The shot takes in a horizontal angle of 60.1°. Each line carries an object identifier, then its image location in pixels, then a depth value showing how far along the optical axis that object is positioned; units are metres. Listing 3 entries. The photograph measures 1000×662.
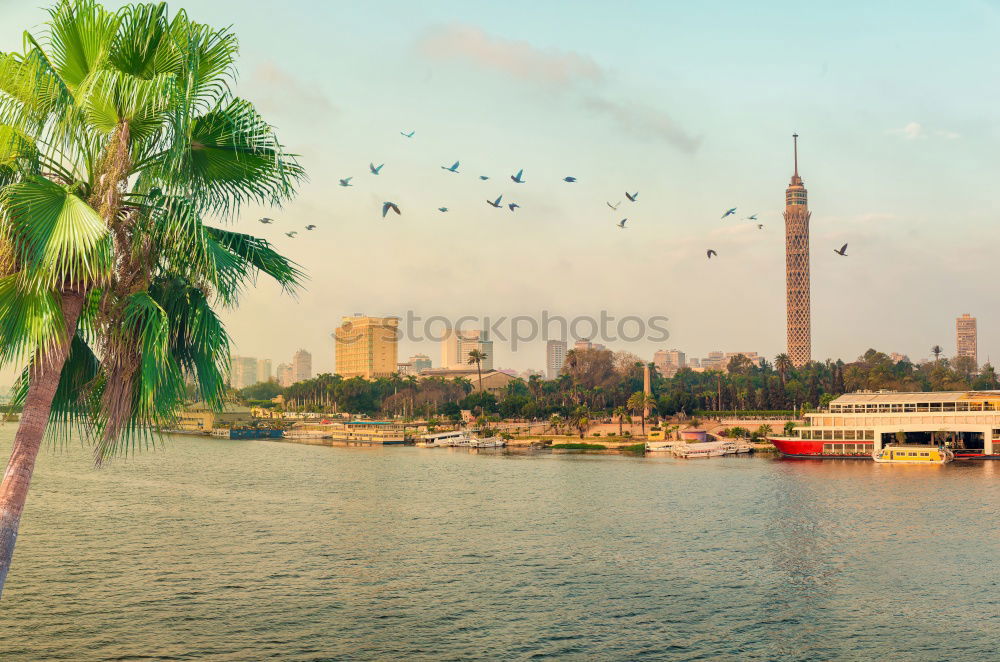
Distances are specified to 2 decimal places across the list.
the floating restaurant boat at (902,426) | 100.81
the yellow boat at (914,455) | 94.31
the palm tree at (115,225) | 10.90
